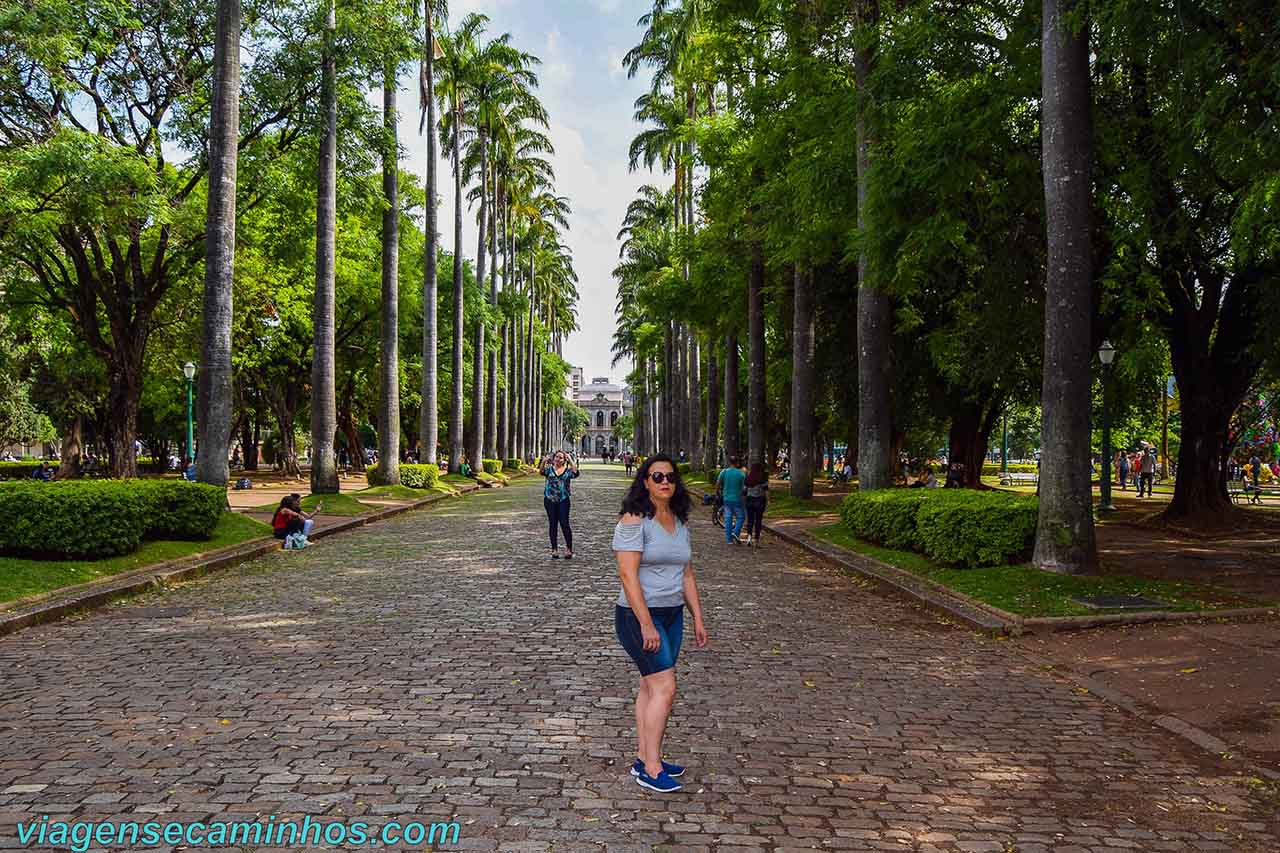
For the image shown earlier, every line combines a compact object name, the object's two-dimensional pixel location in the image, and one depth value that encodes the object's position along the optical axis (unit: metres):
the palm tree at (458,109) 36.88
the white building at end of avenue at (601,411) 186.50
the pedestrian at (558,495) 13.71
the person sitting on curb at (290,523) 15.34
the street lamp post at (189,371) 24.52
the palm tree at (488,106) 38.75
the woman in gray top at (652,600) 4.26
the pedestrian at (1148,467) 30.07
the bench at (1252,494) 28.37
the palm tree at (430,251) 31.81
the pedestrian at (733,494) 16.23
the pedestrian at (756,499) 16.09
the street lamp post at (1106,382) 18.00
